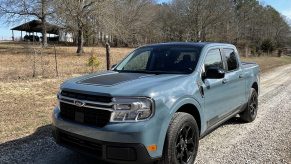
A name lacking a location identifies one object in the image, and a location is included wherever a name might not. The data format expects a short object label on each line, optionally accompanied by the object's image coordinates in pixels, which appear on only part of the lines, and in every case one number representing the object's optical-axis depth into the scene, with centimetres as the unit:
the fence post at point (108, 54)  1277
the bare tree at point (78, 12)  2769
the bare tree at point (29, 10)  3247
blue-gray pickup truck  402
